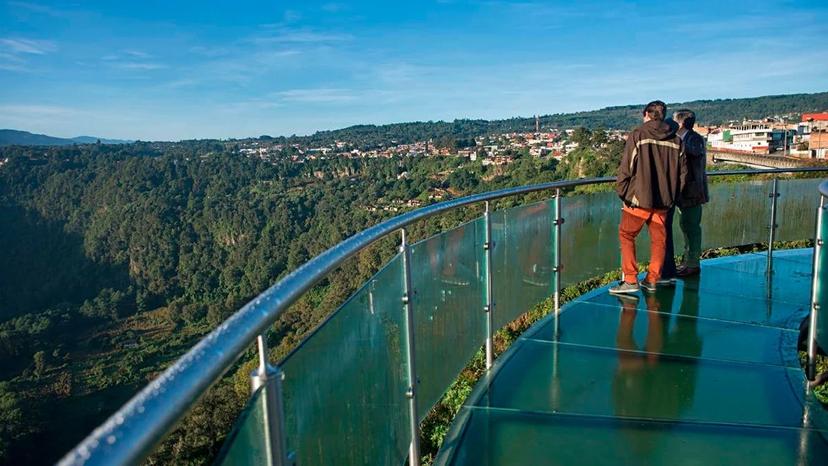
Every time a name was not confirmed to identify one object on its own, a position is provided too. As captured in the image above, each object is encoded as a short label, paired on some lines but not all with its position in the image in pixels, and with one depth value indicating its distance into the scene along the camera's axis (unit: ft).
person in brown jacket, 14.60
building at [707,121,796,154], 200.46
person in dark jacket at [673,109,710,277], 15.84
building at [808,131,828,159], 152.31
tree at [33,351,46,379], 146.80
